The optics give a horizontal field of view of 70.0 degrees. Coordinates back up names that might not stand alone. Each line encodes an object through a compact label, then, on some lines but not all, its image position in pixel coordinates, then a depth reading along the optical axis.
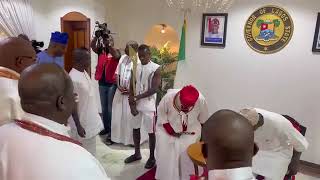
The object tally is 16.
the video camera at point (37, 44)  3.45
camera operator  3.25
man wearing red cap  2.11
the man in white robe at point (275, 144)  1.74
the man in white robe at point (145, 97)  2.68
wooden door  4.18
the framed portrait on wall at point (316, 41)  2.64
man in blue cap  2.25
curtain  3.76
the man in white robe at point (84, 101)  2.07
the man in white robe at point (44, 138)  0.74
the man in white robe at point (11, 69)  1.35
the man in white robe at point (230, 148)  0.76
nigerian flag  3.37
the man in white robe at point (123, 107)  2.98
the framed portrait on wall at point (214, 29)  3.16
